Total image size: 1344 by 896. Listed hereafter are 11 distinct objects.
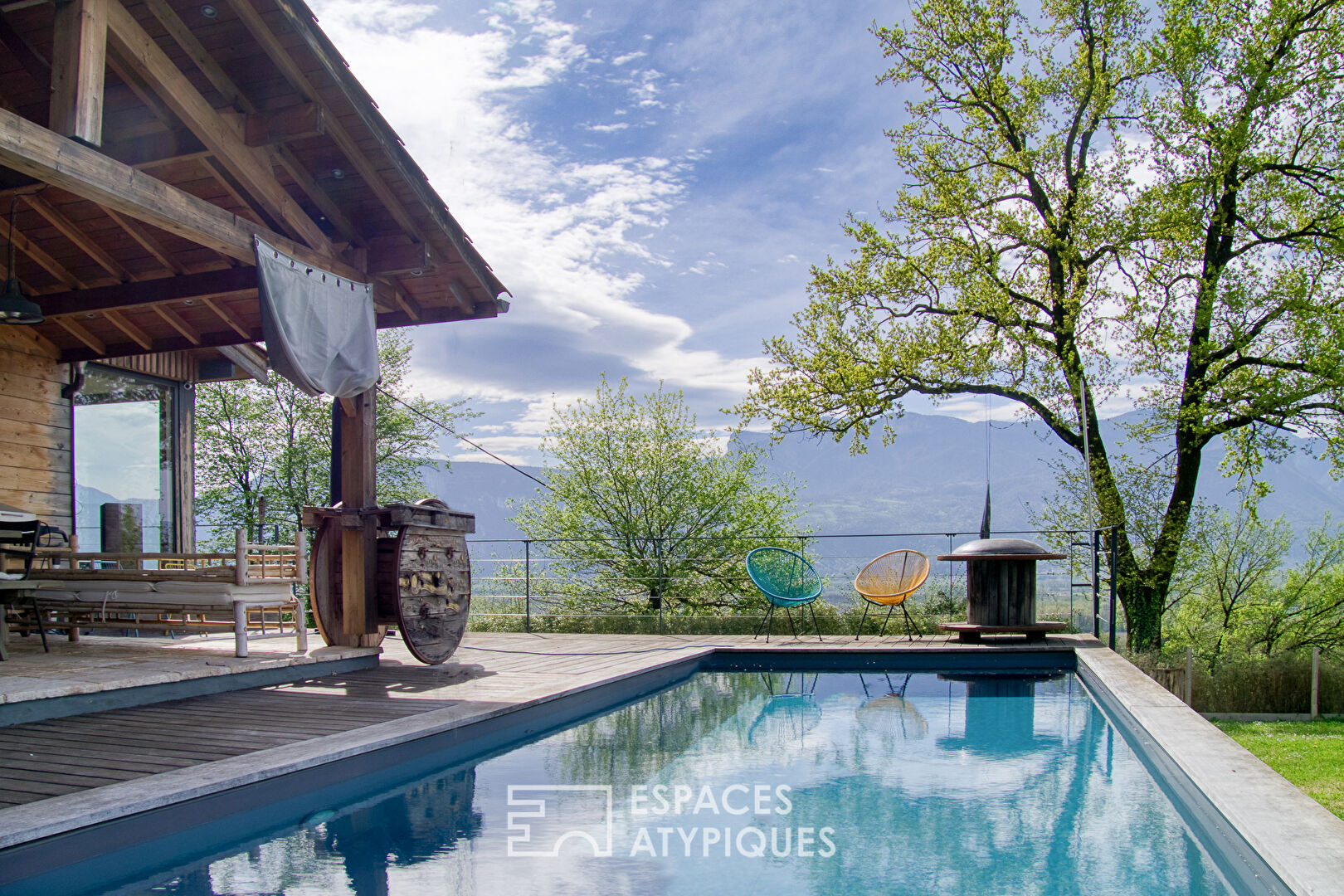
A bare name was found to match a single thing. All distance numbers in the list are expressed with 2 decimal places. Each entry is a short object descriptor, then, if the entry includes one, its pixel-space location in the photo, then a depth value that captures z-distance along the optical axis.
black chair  4.69
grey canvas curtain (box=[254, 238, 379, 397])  4.55
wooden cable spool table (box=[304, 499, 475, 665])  5.16
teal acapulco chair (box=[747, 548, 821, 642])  7.46
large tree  9.91
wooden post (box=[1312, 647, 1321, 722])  9.80
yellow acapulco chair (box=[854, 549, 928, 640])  7.32
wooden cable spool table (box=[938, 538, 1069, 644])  7.30
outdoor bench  4.63
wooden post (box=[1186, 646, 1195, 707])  9.09
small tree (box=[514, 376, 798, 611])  12.98
